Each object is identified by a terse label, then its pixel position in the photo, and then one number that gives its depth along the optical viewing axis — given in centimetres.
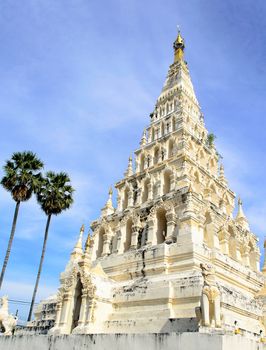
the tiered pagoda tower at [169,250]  1636
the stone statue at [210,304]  1254
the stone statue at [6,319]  1906
